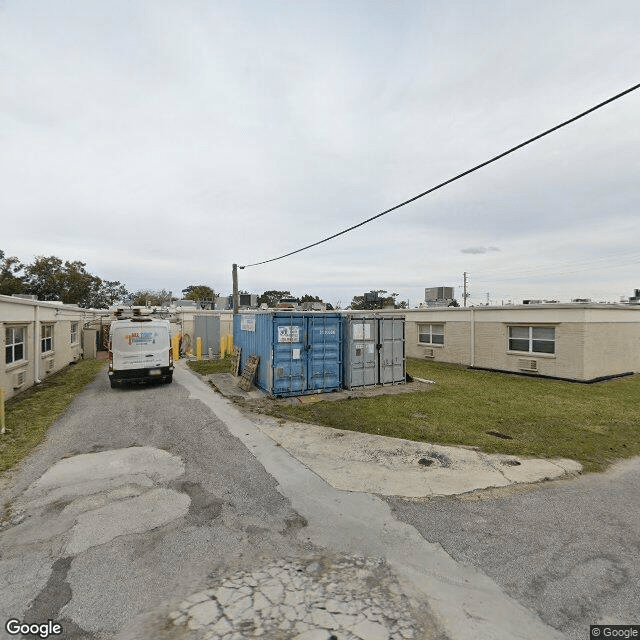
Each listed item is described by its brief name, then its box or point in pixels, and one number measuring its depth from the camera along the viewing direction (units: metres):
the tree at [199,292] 66.44
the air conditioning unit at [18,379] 11.98
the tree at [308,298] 65.72
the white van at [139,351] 12.50
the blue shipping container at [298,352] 11.92
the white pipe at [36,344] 14.06
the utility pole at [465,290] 54.25
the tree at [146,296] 56.05
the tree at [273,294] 72.06
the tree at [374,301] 37.05
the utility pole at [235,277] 20.27
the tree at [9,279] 39.03
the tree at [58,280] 42.44
